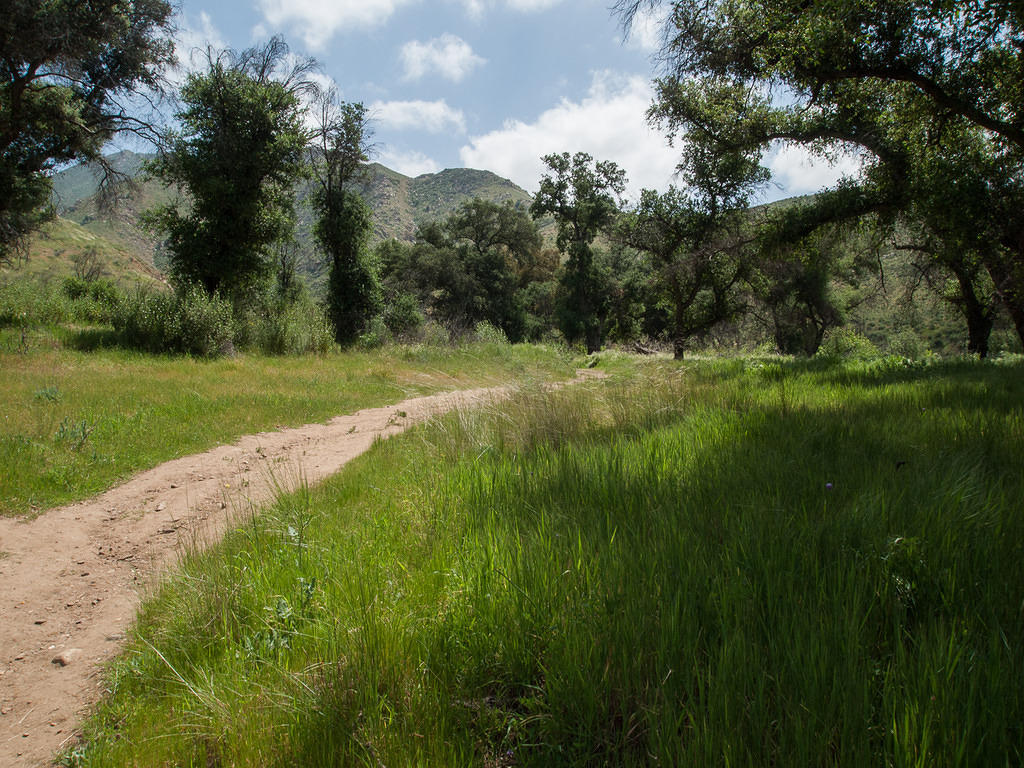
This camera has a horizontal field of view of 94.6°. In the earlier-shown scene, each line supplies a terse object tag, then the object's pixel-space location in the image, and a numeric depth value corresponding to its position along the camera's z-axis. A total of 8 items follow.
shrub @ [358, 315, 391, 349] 22.33
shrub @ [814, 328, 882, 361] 30.81
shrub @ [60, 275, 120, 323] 17.92
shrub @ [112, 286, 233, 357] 14.92
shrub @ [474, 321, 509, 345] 24.78
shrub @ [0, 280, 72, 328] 15.23
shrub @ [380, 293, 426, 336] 32.38
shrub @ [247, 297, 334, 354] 17.59
